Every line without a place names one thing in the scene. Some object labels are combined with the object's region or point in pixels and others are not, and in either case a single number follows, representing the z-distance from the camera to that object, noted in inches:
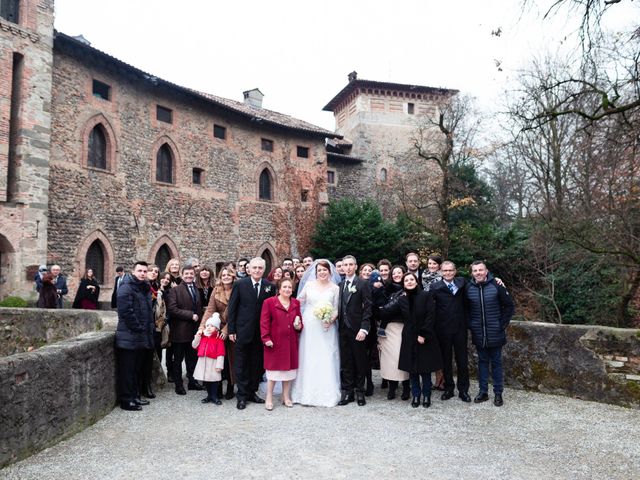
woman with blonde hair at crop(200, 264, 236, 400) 270.8
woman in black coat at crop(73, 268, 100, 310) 470.6
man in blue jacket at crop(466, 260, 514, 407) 248.5
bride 254.5
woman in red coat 250.8
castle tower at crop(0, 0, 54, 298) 561.9
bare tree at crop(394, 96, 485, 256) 843.4
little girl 253.1
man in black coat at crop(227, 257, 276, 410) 255.0
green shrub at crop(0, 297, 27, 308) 511.3
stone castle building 580.7
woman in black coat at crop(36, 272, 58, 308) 429.6
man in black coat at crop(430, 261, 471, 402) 259.0
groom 259.1
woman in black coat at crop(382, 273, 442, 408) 249.9
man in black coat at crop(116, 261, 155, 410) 238.5
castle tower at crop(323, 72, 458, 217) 1190.3
